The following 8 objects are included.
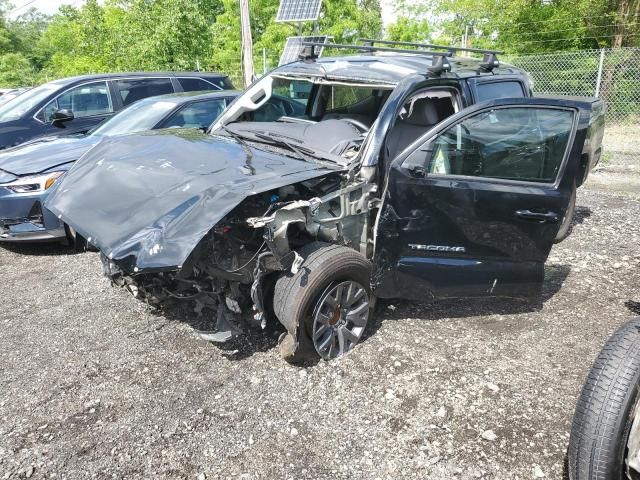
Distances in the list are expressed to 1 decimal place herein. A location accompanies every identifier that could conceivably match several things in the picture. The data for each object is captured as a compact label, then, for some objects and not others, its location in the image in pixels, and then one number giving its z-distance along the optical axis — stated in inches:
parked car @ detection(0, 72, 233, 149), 293.4
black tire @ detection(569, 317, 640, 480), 81.0
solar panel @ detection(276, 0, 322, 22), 430.0
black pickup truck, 120.6
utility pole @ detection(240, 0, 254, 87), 418.4
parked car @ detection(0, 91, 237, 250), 199.8
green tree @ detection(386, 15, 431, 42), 1047.6
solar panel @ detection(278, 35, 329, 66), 368.8
